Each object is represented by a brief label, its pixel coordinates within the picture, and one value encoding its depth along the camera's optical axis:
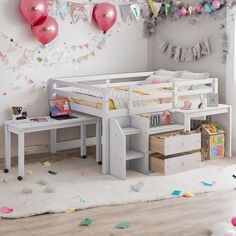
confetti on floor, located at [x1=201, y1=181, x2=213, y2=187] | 3.96
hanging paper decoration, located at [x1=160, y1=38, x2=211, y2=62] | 5.17
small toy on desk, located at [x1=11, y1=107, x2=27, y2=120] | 4.64
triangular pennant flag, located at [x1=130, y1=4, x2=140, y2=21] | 5.45
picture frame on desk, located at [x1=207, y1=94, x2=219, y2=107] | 4.76
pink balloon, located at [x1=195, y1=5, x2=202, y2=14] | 5.09
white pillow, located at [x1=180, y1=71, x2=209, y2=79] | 5.05
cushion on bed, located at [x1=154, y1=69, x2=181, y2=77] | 5.28
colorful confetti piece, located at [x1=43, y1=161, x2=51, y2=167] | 4.58
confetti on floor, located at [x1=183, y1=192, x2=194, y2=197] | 3.72
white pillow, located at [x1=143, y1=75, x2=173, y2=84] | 5.16
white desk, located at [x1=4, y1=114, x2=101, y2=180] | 4.20
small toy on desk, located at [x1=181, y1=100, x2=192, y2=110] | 4.66
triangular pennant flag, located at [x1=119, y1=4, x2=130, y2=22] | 5.42
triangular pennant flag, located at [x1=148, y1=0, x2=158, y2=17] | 5.43
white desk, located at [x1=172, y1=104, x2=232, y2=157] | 4.55
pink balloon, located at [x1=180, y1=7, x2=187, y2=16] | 5.24
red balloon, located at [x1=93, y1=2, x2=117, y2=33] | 5.09
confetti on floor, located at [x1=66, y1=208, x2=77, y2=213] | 3.40
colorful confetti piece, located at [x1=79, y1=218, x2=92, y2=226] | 3.17
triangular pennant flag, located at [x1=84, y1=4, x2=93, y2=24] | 5.13
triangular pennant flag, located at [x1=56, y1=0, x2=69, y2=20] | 4.97
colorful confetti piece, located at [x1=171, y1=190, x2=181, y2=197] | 3.74
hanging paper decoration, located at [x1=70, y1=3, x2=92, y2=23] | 5.07
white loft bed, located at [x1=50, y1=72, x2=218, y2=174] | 4.32
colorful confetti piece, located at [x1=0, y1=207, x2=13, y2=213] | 3.38
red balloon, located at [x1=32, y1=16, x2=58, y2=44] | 4.74
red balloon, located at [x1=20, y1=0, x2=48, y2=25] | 4.60
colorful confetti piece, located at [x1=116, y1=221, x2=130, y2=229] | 3.12
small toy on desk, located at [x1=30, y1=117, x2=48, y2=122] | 4.52
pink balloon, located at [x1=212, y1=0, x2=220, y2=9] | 4.86
